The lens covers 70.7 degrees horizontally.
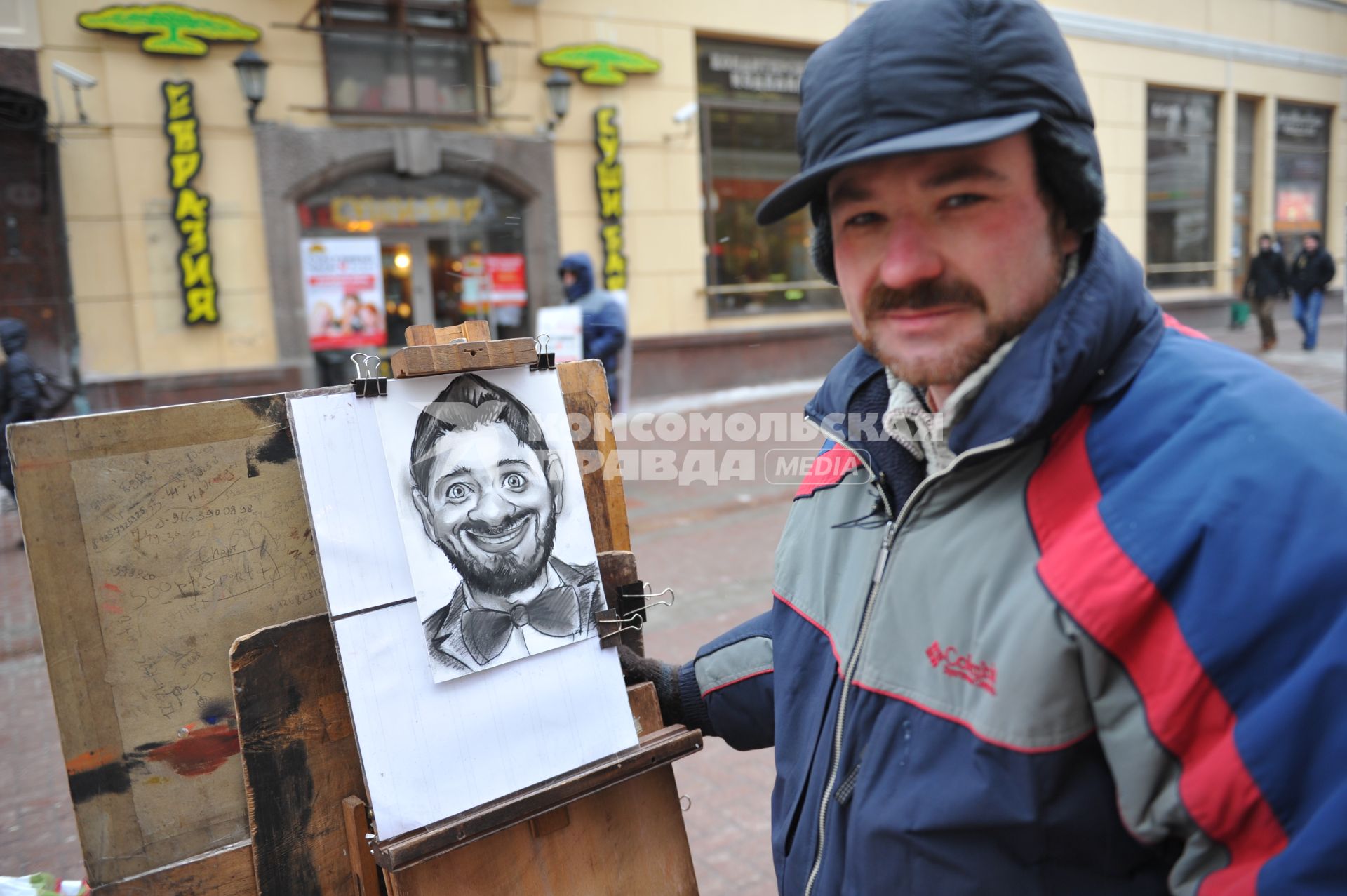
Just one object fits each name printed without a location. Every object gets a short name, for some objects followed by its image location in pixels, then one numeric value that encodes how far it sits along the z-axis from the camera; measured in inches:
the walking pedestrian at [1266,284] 536.4
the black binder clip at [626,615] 69.9
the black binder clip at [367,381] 62.0
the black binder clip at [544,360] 70.5
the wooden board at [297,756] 57.7
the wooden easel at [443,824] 58.1
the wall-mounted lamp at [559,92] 400.8
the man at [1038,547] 34.8
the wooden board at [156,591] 55.9
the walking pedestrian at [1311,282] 535.5
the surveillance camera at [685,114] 437.4
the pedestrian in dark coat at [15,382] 274.1
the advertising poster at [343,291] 371.6
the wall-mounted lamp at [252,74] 340.2
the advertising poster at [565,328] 284.5
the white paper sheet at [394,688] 58.9
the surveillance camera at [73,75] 323.0
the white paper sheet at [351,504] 59.9
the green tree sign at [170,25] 331.0
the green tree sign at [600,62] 412.5
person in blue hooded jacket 281.4
